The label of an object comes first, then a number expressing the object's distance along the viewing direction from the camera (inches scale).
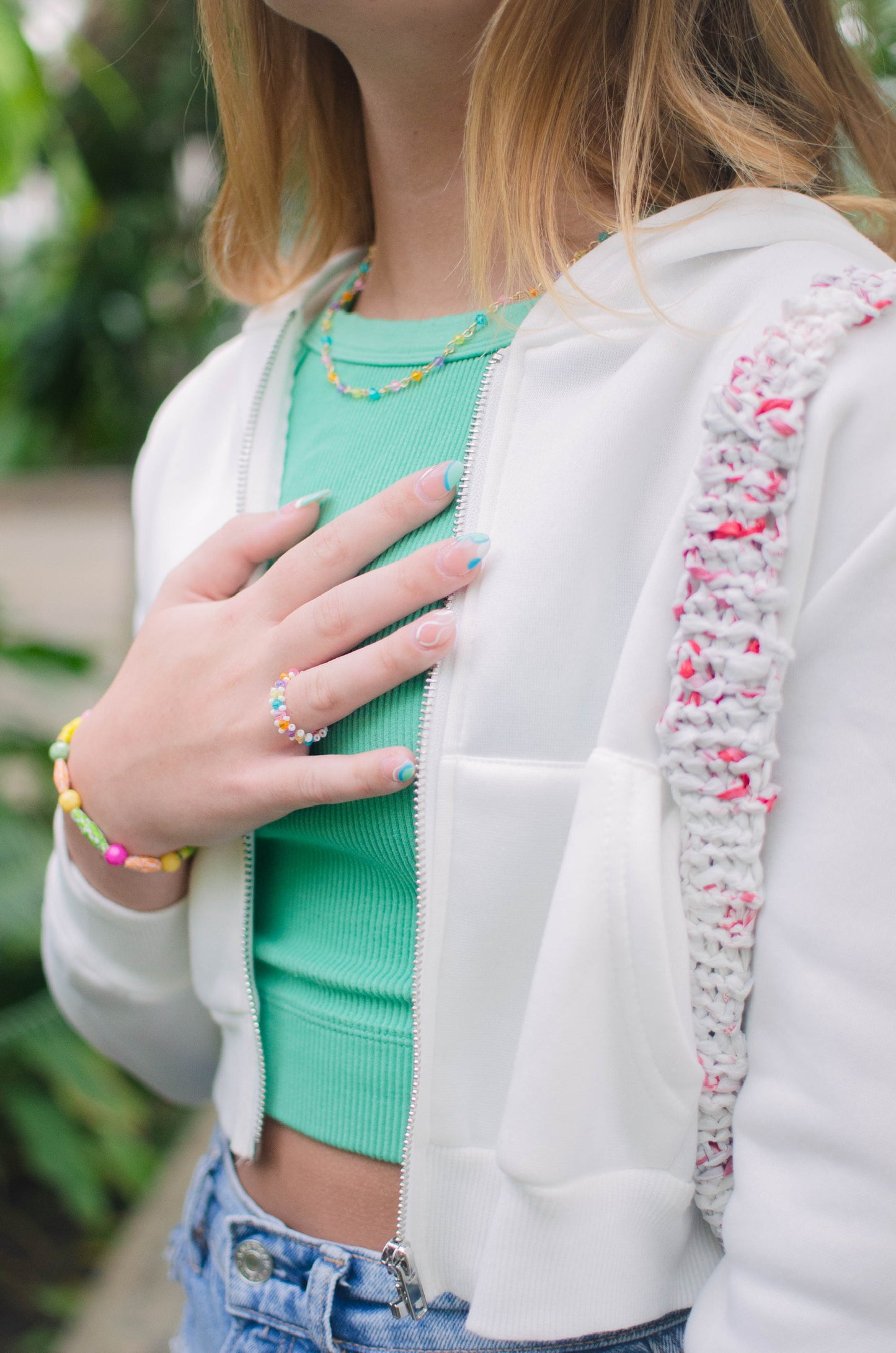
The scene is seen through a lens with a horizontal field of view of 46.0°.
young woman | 27.0
